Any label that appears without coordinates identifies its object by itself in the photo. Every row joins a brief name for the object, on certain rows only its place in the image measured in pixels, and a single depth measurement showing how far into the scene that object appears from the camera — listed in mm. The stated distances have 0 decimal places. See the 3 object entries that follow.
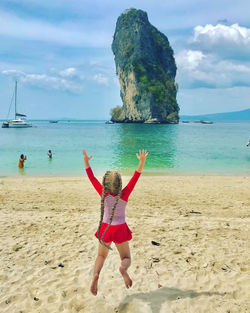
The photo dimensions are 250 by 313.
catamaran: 94312
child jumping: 3595
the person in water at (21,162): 20953
